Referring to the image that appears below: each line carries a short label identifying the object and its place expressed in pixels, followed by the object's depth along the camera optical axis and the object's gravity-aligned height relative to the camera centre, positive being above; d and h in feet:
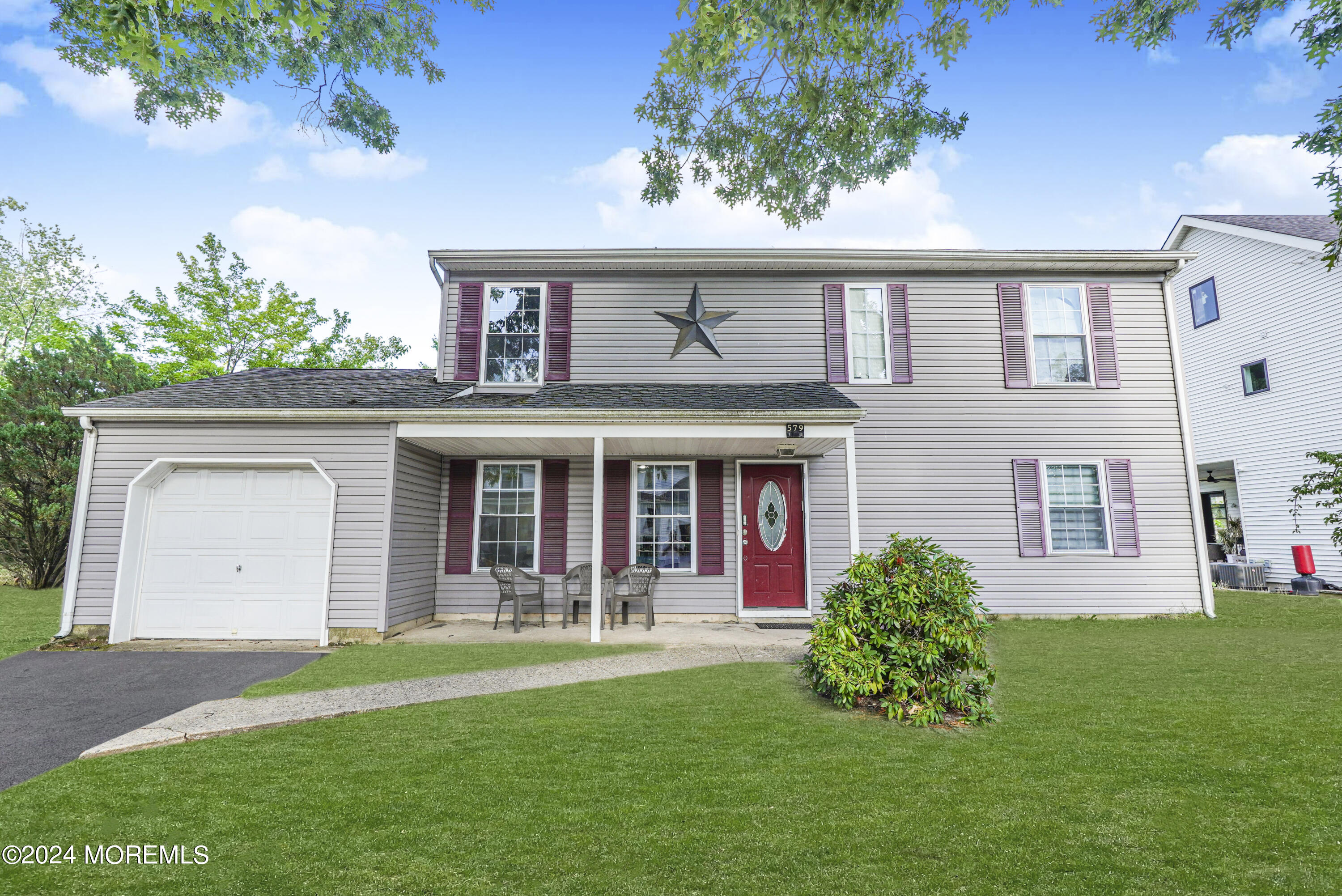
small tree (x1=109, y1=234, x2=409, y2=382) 62.54 +23.38
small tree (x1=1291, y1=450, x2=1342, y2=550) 23.36 +2.10
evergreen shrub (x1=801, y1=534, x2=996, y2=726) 14.14 -2.49
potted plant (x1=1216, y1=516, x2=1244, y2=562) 47.83 +0.11
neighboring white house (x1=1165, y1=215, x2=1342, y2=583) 39.14 +12.71
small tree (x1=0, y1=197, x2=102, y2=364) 69.21 +30.21
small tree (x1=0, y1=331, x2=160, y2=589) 36.32 +4.98
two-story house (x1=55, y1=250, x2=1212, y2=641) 28.94 +5.67
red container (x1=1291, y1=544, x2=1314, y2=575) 38.65 -1.46
